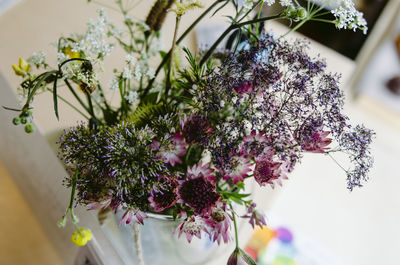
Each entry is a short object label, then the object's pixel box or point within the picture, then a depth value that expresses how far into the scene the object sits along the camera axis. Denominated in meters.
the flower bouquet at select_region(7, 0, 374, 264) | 0.40
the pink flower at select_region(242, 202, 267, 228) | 0.48
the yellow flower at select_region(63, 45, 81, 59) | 0.51
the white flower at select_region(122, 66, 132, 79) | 0.47
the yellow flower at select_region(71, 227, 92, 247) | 0.46
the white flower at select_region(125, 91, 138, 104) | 0.51
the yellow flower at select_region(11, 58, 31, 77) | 0.51
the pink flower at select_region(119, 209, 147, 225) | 0.44
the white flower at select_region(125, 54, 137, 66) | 0.46
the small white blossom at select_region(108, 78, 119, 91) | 0.49
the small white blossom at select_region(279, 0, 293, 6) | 0.44
